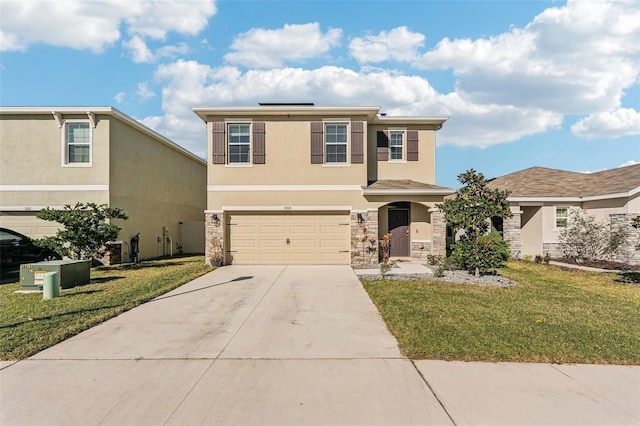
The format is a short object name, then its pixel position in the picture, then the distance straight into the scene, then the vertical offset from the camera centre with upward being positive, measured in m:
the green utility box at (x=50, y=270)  9.28 -1.46
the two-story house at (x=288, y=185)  14.14 +1.40
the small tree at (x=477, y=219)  10.95 -0.01
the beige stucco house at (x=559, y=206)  14.17 +0.58
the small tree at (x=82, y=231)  11.65 -0.38
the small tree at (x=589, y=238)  14.04 -0.84
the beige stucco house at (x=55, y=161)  14.03 +2.41
